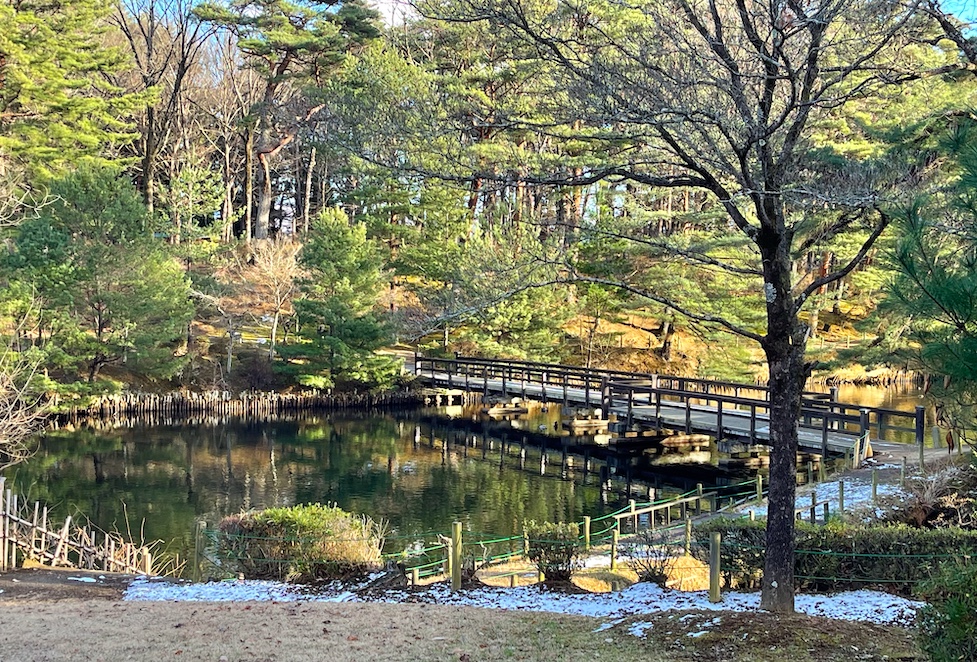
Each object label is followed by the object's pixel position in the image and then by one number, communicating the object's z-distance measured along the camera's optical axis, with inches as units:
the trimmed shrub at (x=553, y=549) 381.7
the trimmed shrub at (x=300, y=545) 402.9
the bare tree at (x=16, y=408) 567.2
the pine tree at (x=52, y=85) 1056.2
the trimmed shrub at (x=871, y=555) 338.0
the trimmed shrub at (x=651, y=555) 383.6
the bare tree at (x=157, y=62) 1405.0
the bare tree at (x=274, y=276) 1268.5
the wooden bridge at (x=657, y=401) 713.0
